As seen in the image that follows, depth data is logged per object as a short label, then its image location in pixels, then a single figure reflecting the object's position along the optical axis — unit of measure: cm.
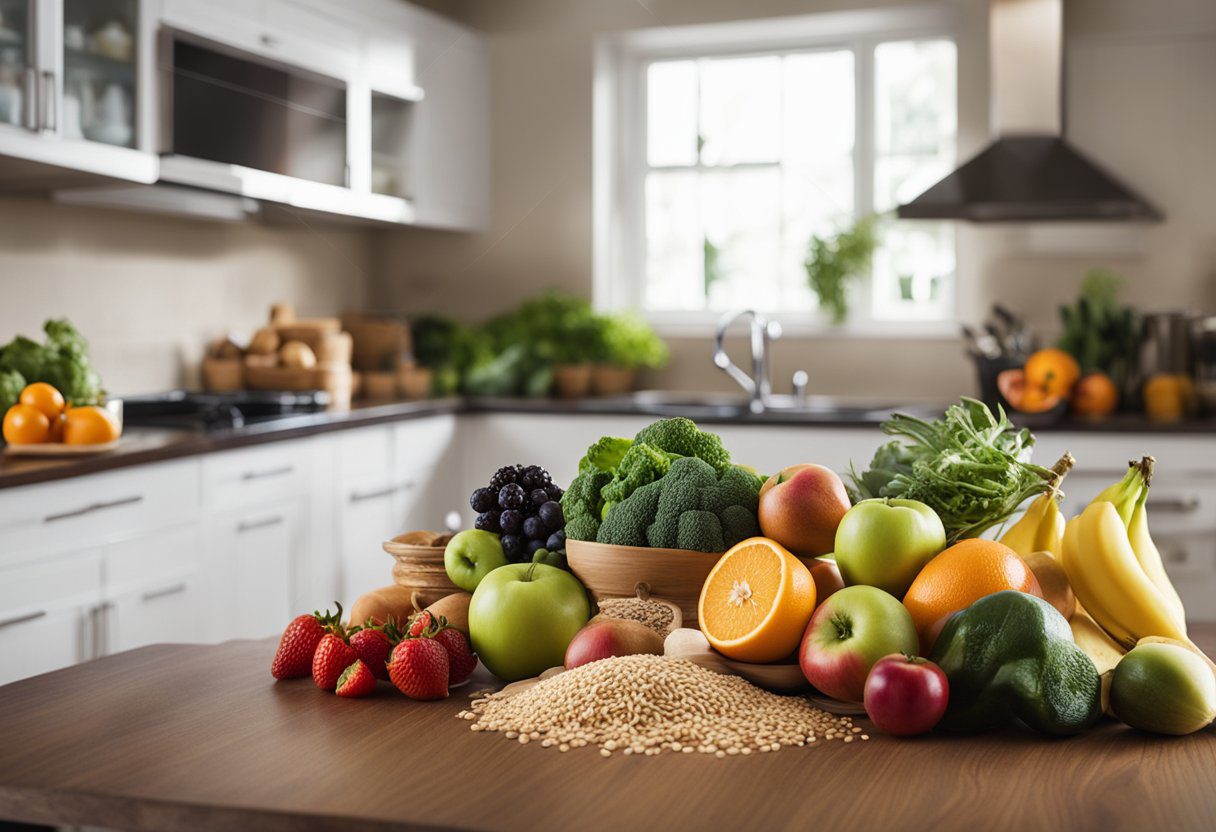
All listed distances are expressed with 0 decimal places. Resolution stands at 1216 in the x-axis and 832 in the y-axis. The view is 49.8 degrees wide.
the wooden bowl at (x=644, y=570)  129
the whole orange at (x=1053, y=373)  393
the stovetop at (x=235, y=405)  379
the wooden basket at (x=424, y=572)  140
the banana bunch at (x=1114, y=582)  127
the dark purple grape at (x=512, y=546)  139
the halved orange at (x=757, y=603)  120
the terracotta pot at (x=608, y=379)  491
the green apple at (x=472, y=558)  137
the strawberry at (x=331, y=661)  124
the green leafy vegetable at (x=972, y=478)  131
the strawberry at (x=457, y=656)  125
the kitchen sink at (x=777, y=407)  401
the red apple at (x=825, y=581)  126
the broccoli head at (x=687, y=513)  129
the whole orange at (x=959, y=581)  118
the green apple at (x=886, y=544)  122
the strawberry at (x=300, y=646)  129
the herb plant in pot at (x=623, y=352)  482
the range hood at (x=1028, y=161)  420
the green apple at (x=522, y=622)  127
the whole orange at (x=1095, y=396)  394
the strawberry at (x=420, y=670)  121
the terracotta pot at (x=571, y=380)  475
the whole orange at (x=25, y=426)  285
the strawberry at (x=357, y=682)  122
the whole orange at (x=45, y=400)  290
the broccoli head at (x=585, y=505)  134
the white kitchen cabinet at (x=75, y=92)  292
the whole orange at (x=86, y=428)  287
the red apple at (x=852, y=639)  115
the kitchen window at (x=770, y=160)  483
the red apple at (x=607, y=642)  123
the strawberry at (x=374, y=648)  125
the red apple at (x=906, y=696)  109
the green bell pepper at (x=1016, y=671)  111
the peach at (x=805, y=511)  126
